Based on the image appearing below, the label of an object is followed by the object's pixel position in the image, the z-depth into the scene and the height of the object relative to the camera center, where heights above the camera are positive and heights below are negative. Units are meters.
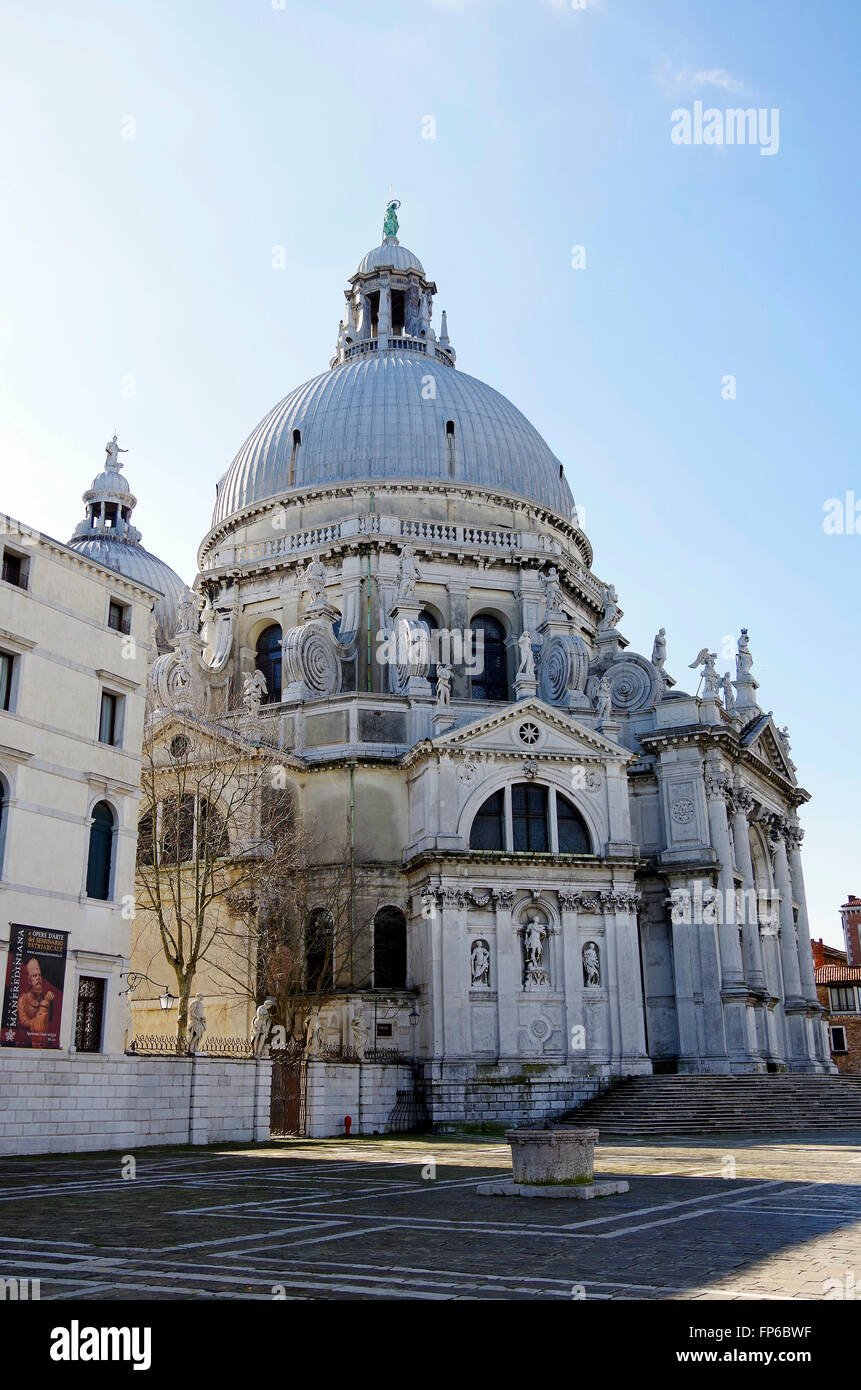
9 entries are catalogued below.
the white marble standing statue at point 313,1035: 38.78 +1.46
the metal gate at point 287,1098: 35.34 -0.37
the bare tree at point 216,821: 39.91 +8.48
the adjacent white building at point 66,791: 27.08 +6.45
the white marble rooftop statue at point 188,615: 52.62 +18.81
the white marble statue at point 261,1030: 33.72 +1.41
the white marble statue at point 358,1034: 40.66 +1.51
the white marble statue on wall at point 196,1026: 31.58 +1.41
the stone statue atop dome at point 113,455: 74.25 +35.57
